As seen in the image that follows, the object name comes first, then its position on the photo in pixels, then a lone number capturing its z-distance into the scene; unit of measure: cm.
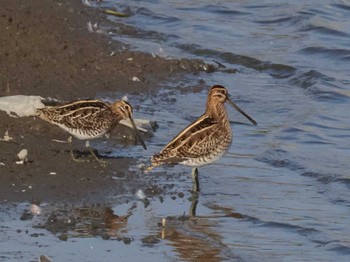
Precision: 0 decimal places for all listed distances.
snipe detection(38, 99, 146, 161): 1911
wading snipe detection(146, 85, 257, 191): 1828
